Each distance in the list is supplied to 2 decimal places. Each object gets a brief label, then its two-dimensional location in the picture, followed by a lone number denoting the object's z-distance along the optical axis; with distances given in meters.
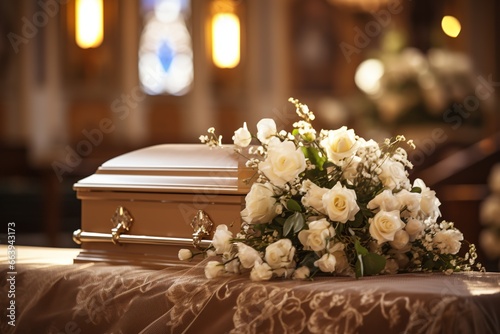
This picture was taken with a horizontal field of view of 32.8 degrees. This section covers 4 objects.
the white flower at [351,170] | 2.28
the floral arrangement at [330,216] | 2.14
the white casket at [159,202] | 2.50
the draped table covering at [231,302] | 1.86
